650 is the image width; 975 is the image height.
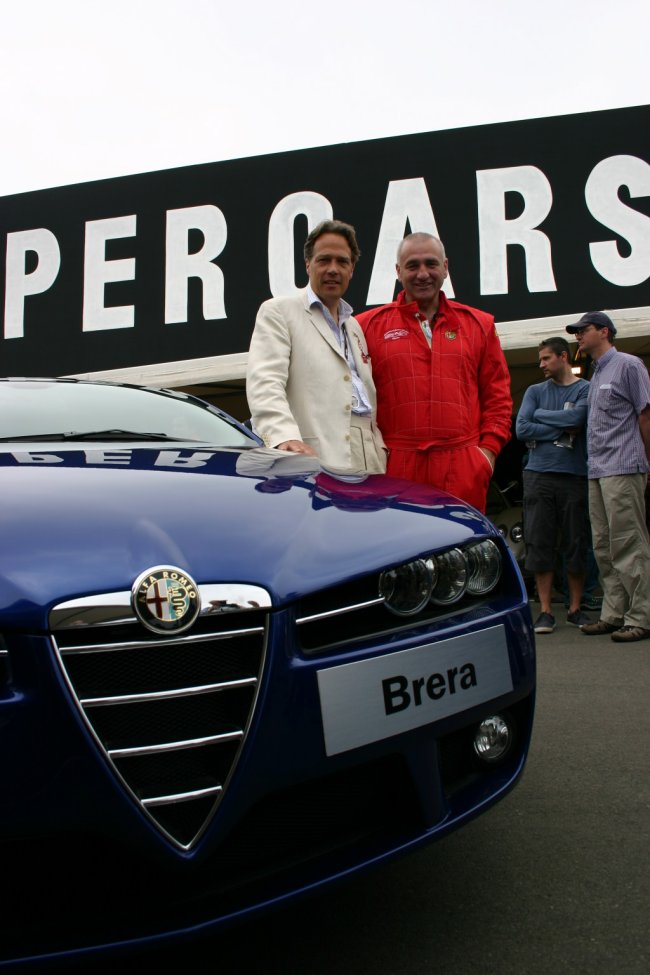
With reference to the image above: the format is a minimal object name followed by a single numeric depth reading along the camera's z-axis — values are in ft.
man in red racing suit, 10.20
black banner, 23.91
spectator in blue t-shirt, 16.61
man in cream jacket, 9.88
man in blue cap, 14.57
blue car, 3.80
